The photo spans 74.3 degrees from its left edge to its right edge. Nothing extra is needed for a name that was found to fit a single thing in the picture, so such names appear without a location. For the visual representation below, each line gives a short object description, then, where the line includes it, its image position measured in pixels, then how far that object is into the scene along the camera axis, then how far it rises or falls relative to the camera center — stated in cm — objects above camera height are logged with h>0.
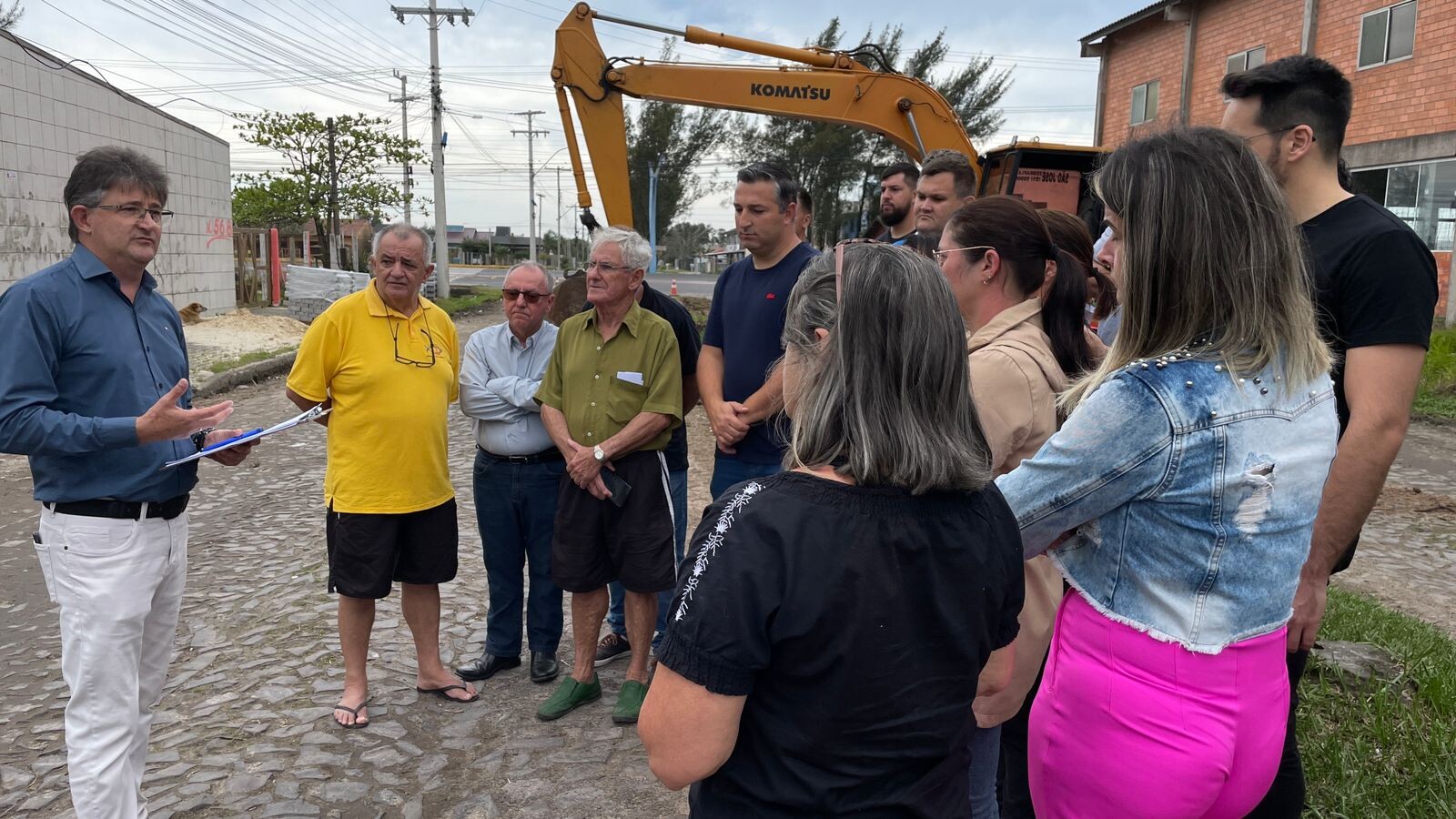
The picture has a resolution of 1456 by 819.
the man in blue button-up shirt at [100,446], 287 -55
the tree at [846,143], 3734 +542
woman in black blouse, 155 -51
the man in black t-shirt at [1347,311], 240 -4
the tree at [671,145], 4356 +605
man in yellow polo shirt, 403 -72
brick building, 1526 +397
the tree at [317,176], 3228 +317
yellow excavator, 968 +192
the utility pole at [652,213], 3264 +222
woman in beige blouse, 241 -16
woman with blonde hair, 174 -34
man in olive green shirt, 426 -80
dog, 1875 -96
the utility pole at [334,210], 3325 +202
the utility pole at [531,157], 6574 +840
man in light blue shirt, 454 -93
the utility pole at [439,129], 3334 +497
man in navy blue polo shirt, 443 -22
